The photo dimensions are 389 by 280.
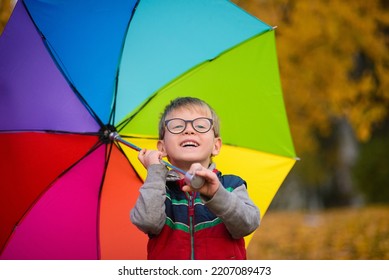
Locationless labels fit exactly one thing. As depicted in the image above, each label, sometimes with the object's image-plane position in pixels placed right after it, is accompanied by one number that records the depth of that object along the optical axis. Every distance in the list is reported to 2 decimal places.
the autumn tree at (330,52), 9.77
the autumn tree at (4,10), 6.47
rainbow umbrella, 3.48
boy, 2.82
